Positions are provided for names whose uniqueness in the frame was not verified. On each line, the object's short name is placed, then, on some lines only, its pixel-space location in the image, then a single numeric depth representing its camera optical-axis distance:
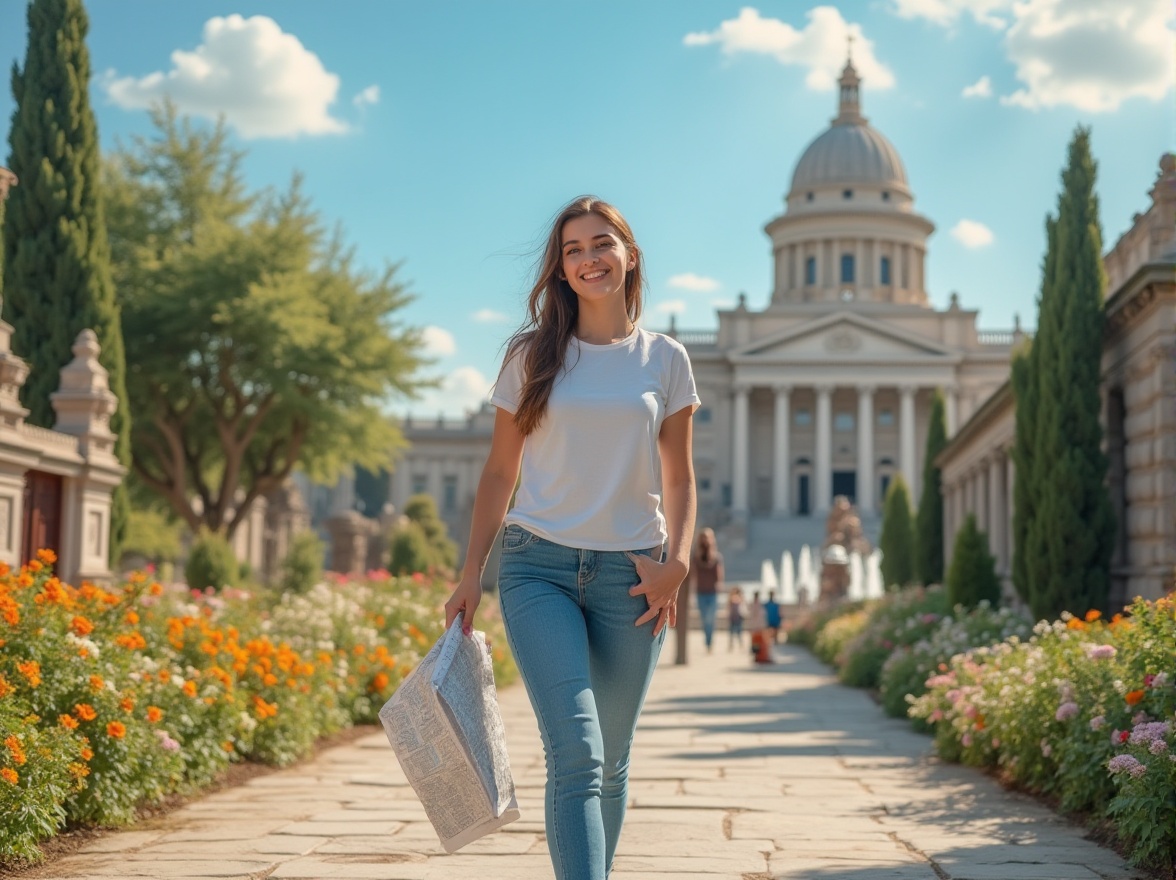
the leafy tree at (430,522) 50.71
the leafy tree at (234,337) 31.17
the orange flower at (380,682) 12.65
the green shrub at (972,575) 16.75
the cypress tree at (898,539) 34.84
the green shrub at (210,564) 22.97
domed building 79.56
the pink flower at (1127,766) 5.97
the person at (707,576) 23.66
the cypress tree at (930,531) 32.50
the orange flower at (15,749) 5.71
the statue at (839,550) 33.78
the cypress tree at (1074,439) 16.58
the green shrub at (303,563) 23.89
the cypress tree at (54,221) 21.84
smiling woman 4.21
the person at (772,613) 28.55
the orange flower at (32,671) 6.29
